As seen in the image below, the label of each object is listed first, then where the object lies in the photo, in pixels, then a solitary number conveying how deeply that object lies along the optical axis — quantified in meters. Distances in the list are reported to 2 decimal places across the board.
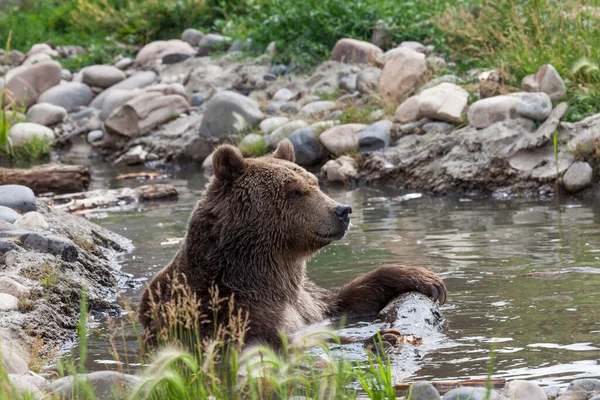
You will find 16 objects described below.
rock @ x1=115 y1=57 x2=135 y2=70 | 21.23
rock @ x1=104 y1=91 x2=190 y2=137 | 17.62
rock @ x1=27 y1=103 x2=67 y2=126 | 18.95
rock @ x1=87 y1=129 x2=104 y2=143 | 18.28
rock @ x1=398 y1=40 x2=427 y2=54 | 16.50
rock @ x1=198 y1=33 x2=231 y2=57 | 19.84
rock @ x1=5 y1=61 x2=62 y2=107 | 19.95
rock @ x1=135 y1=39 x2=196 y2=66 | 20.77
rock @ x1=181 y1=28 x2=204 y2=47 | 21.20
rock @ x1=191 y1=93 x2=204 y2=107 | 18.25
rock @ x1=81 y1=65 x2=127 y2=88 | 20.38
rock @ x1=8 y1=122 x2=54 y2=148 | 17.31
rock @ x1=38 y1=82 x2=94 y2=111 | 19.86
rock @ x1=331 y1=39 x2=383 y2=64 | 16.78
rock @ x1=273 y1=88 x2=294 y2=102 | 16.88
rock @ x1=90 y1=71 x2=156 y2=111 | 19.58
